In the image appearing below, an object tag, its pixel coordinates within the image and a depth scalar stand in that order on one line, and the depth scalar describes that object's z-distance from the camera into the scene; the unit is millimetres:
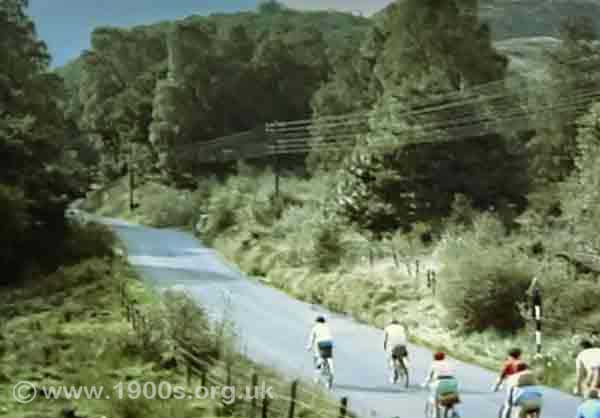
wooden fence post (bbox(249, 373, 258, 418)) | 16719
